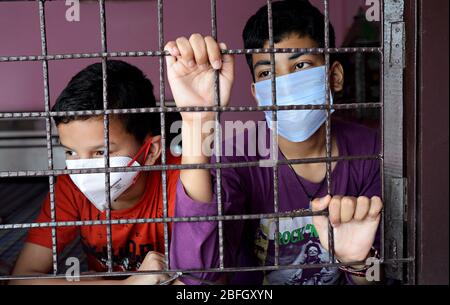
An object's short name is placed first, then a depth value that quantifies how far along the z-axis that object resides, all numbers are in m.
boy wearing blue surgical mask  1.04
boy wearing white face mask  1.40
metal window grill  0.98
